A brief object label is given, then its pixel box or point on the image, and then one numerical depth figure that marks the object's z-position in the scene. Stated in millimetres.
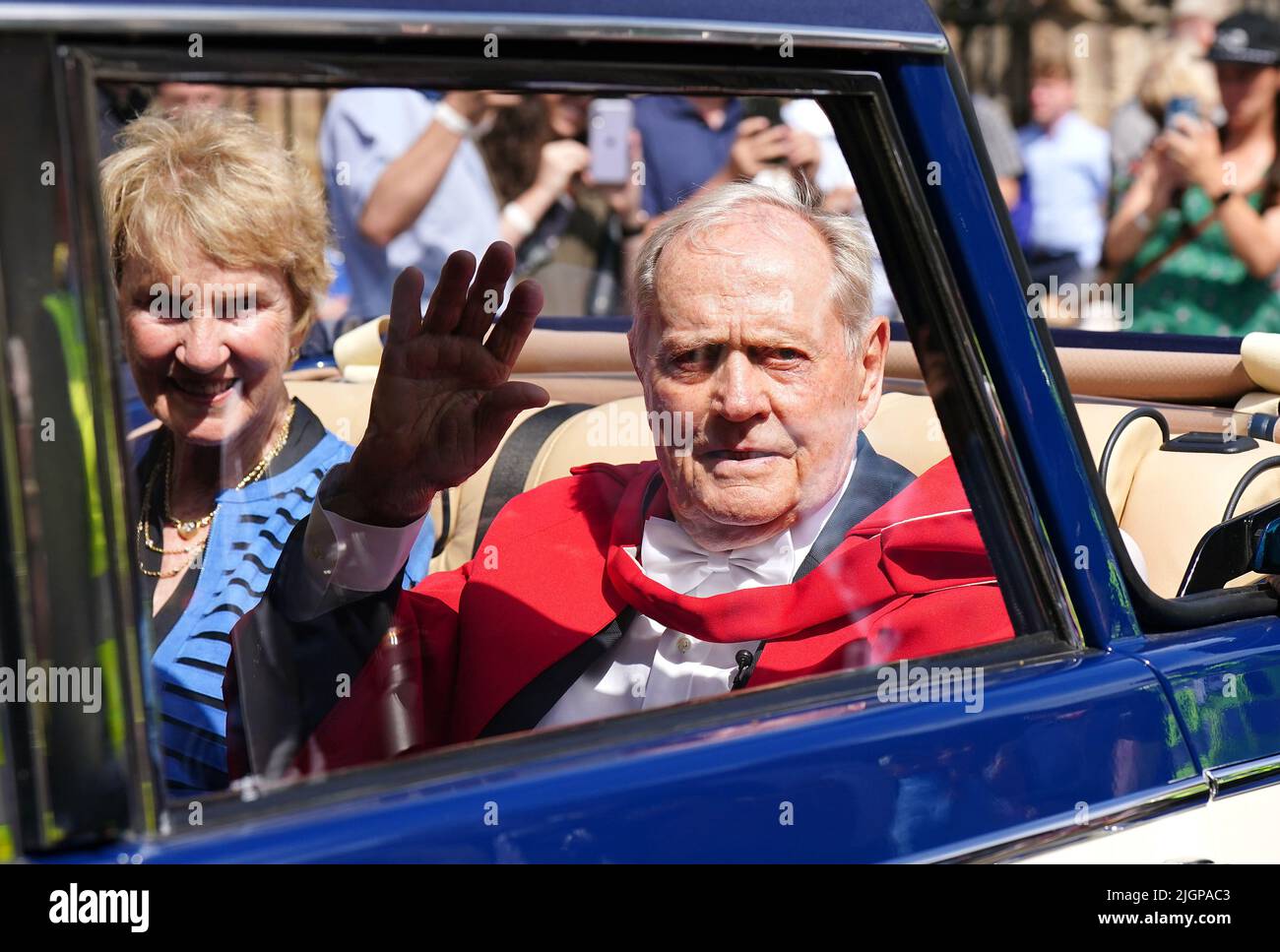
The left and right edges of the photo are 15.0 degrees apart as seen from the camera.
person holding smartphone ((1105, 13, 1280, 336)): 5087
